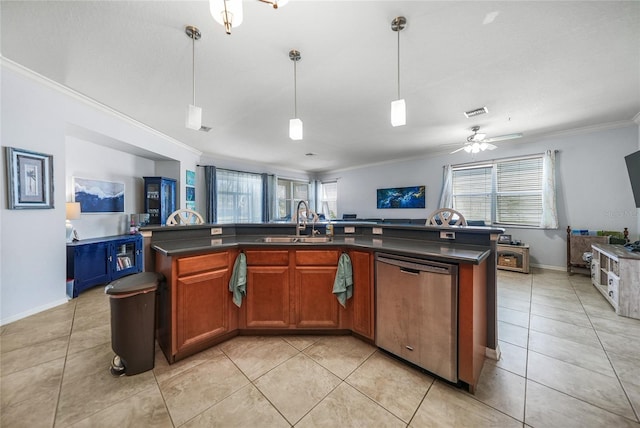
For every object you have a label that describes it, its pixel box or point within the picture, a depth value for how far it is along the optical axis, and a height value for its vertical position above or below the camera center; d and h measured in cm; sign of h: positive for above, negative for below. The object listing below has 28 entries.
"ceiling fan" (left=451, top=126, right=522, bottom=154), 362 +117
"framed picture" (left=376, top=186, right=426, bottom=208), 594 +41
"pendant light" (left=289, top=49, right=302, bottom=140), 202 +84
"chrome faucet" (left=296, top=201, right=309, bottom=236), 246 -13
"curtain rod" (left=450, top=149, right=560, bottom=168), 434 +109
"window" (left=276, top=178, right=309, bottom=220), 743 +59
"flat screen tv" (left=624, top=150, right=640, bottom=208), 284 +51
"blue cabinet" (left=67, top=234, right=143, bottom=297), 307 -71
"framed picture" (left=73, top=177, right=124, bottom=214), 356 +30
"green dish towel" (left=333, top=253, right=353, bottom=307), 195 -60
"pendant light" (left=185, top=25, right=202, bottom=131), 178 +84
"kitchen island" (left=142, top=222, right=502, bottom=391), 172 -61
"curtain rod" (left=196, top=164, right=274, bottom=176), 550 +114
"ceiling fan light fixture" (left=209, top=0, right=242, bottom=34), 114 +104
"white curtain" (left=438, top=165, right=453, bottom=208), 539 +56
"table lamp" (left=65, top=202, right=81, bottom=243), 311 +0
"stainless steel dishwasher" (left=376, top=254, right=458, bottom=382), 146 -71
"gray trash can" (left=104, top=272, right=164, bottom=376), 157 -80
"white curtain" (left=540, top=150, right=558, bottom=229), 414 +37
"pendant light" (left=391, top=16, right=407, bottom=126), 169 +85
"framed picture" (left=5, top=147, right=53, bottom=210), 234 +38
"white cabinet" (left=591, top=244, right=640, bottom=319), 241 -79
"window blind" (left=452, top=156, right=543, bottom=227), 445 +43
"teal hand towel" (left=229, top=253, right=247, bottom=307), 194 -58
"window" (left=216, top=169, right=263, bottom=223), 581 +45
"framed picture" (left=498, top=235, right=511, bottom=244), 438 -55
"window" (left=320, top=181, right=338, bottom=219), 797 +64
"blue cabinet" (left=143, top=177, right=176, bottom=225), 434 +27
